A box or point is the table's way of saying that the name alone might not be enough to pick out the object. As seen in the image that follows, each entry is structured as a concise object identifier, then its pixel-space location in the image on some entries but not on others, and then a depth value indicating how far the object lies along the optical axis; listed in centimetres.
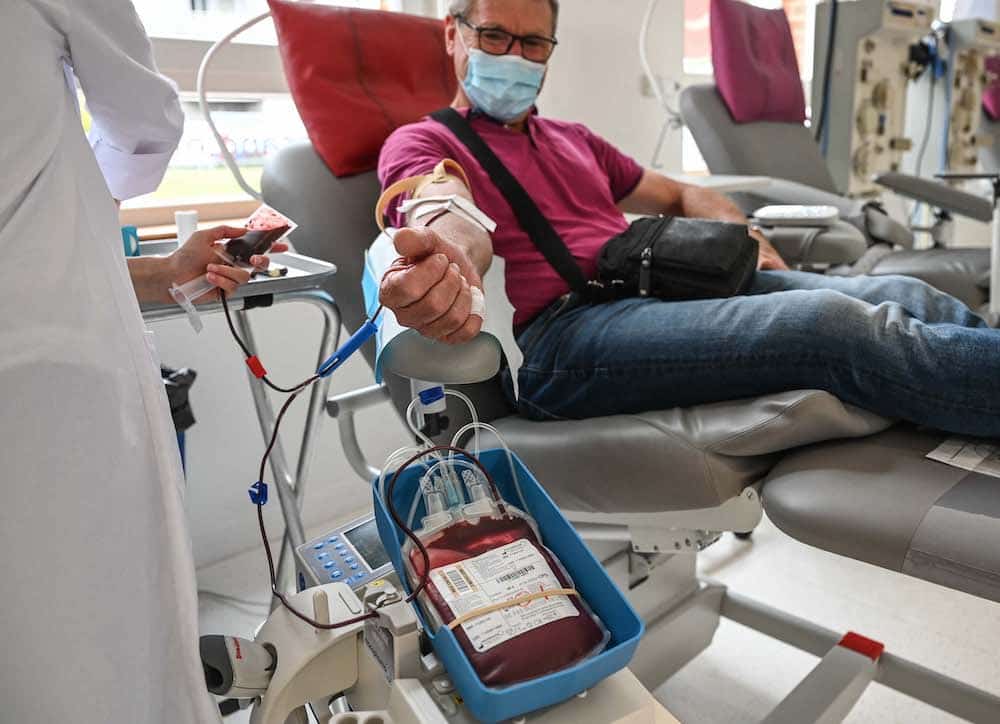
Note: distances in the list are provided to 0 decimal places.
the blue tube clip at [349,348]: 81
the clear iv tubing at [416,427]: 82
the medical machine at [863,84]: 318
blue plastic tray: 60
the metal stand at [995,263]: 183
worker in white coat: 67
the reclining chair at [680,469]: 78
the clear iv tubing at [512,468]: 79
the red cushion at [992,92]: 423
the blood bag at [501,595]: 63
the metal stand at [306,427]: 125
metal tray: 103
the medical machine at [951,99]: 377
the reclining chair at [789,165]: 204
